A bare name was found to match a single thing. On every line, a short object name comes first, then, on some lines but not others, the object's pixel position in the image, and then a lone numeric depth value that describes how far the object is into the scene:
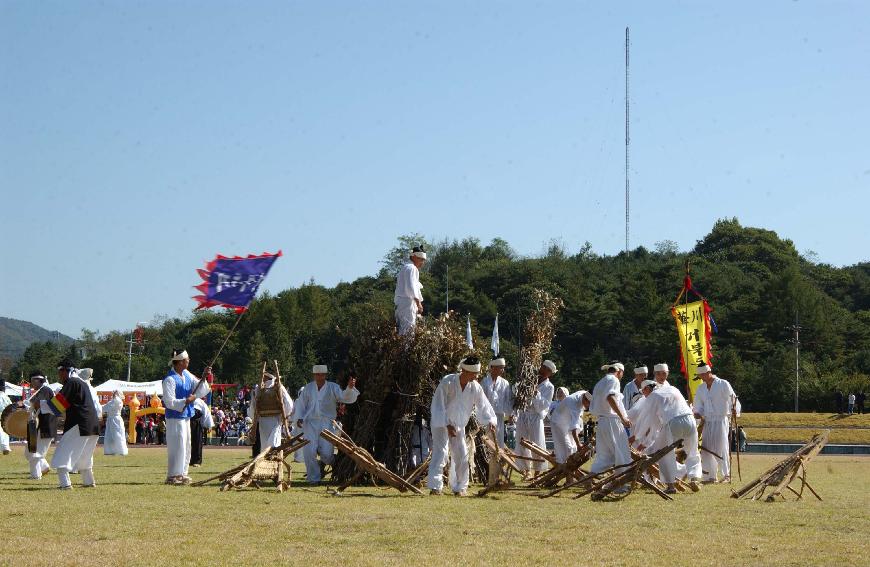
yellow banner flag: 24.31
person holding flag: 16.41
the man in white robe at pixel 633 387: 19.45
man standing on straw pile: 16.86
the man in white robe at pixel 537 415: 18.97
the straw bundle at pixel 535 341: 18.08
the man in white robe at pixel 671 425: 14.93
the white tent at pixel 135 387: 42.12
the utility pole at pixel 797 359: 58.43
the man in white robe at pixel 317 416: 16.78
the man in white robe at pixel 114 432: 24.09
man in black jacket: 15.45
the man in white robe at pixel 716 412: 19.16
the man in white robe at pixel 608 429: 15.09
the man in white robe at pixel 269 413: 18.58
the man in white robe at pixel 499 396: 18.64
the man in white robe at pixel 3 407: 25.78
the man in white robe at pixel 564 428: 18.30
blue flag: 17.55
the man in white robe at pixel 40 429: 17.02
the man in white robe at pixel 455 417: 14.42
